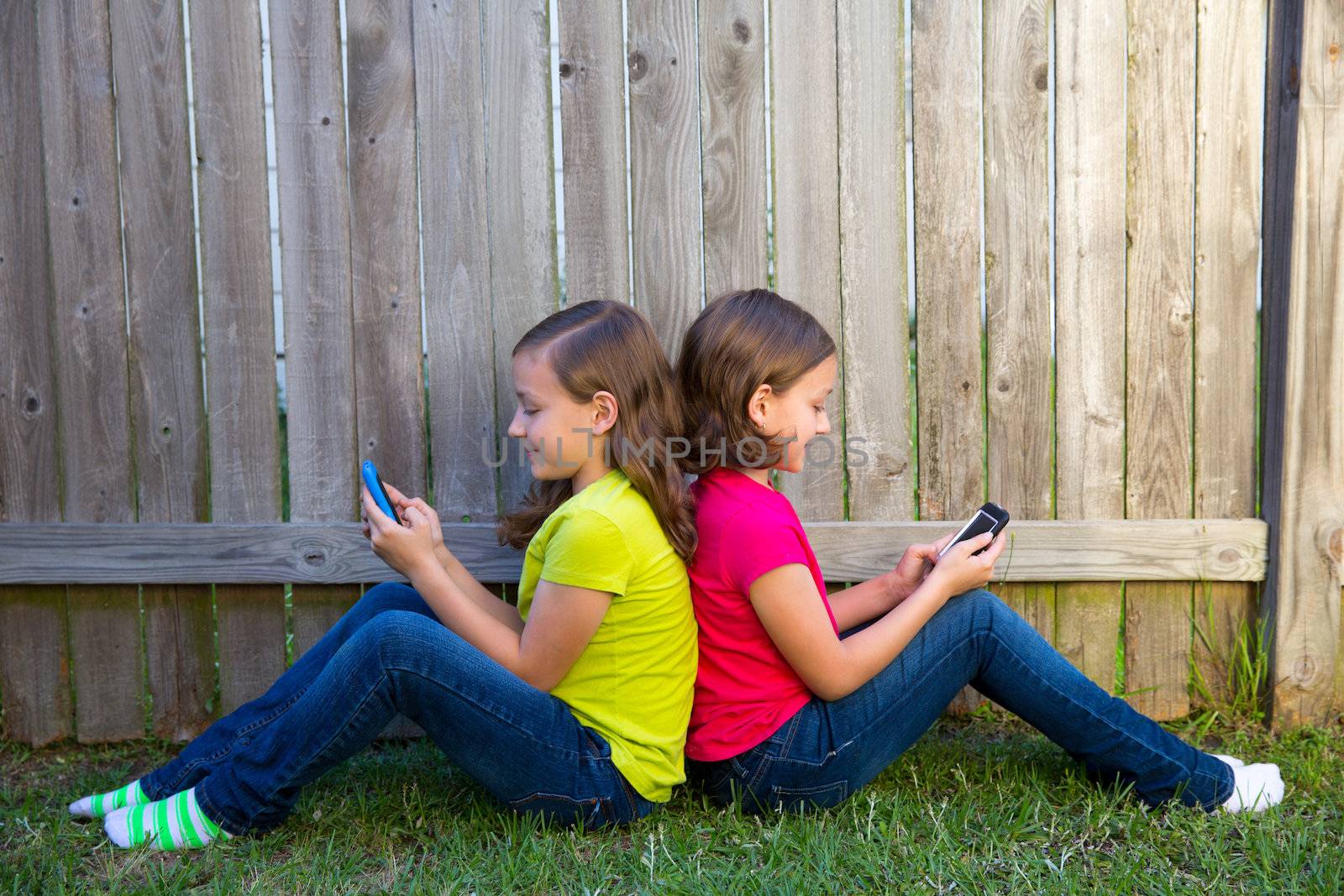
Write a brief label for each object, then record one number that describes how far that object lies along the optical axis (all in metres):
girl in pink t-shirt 2.06
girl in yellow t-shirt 1.98
